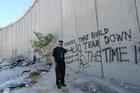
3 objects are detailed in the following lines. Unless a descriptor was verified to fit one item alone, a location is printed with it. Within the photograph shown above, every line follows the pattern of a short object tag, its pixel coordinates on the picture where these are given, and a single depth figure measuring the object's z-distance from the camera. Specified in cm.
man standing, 347
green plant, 707
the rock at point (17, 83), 388
